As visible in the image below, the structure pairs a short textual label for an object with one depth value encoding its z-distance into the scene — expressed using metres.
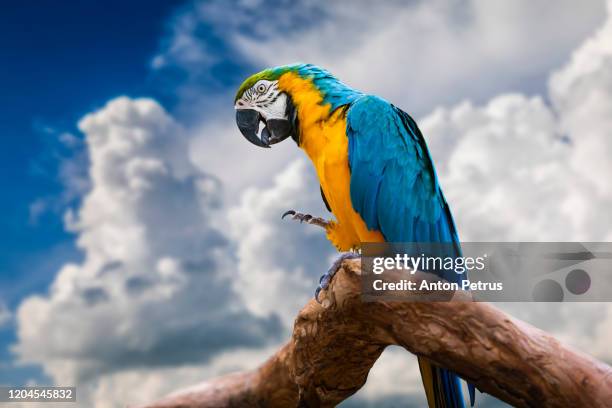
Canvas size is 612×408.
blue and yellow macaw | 2.71
